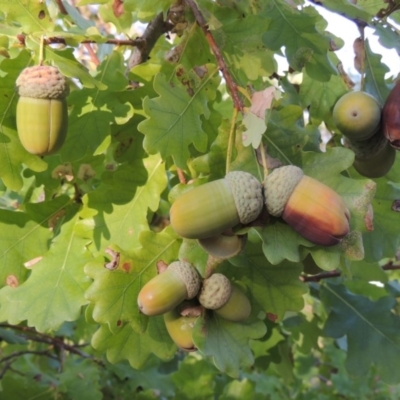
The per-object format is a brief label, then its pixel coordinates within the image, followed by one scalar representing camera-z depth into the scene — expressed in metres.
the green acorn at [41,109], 0.29
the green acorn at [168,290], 0.28
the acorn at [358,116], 0.31
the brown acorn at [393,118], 0.30
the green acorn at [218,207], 0.26
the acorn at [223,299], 0.29
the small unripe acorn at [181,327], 0.29
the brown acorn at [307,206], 0.26
